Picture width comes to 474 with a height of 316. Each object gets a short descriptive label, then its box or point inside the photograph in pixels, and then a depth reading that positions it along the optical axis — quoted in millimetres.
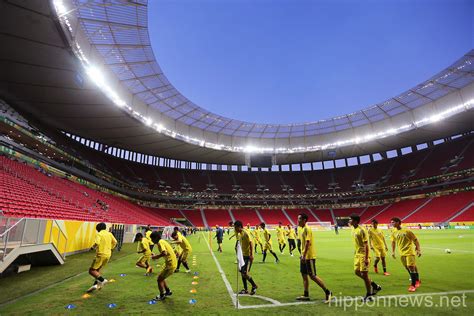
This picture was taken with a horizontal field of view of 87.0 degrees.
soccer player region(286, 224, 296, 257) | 14711
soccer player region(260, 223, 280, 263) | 12289
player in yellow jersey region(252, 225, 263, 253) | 14255
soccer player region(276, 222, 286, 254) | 15141
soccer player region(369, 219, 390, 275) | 8680
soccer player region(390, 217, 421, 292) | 6617
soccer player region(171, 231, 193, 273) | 9484
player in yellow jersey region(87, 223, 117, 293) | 6904
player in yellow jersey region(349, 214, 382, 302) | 5613
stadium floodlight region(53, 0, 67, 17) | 15327
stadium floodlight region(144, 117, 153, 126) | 32969
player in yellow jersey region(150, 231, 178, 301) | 6016
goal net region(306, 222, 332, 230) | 48341
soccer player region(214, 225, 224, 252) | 17109
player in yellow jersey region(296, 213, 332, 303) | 5781
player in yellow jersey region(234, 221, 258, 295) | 6848
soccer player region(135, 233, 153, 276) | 9641
